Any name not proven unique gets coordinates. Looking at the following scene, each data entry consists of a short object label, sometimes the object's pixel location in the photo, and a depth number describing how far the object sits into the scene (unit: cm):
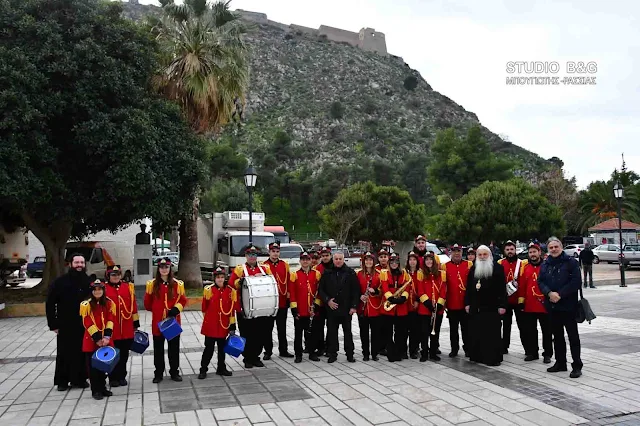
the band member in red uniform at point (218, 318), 731
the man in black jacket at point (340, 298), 819
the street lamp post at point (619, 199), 1978
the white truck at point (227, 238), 2014
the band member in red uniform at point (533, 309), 807
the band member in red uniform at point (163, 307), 713
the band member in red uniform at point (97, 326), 641
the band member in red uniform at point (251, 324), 795
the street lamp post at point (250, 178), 1609
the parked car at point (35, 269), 2950
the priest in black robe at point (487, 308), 784
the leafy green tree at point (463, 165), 4934
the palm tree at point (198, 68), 1656
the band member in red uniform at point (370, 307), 827
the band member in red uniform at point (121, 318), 686
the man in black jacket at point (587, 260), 1898
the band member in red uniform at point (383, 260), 844
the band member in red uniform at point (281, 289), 862
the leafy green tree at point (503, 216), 3394
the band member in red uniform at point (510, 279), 835
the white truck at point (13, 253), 2166
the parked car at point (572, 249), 3453
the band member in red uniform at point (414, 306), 827
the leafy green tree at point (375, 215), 3762
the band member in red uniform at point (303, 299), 838
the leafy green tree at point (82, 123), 1271
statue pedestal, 1670
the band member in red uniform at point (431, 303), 819
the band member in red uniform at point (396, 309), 814
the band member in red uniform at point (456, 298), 839
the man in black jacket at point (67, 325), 674
